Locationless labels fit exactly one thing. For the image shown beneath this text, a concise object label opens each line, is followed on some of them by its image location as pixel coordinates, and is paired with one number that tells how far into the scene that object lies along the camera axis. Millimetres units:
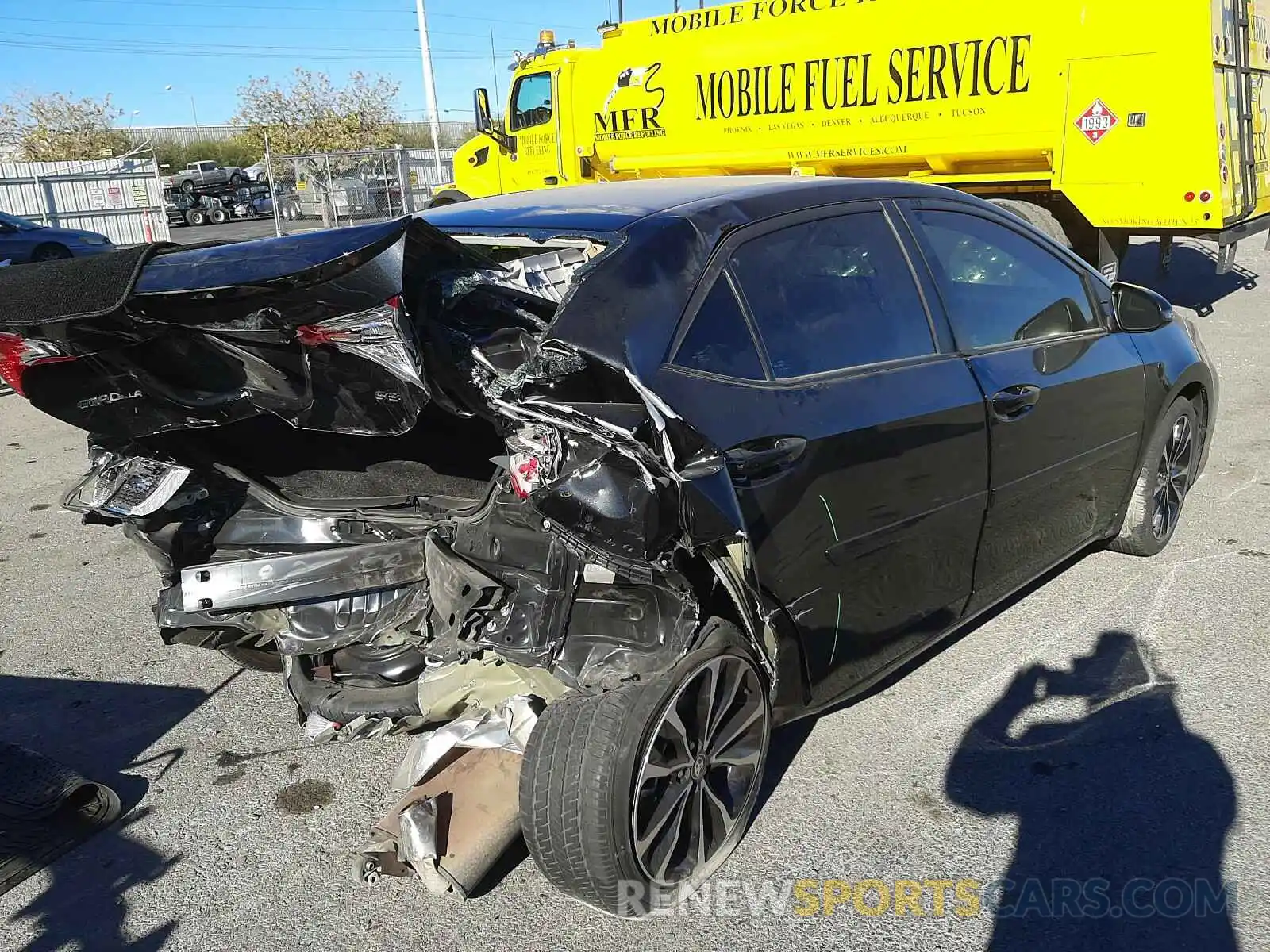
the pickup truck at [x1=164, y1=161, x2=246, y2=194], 35188
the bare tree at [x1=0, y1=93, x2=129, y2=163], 49656
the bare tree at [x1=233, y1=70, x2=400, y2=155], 50000
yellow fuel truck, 8812
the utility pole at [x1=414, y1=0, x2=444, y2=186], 31844
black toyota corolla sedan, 2416
